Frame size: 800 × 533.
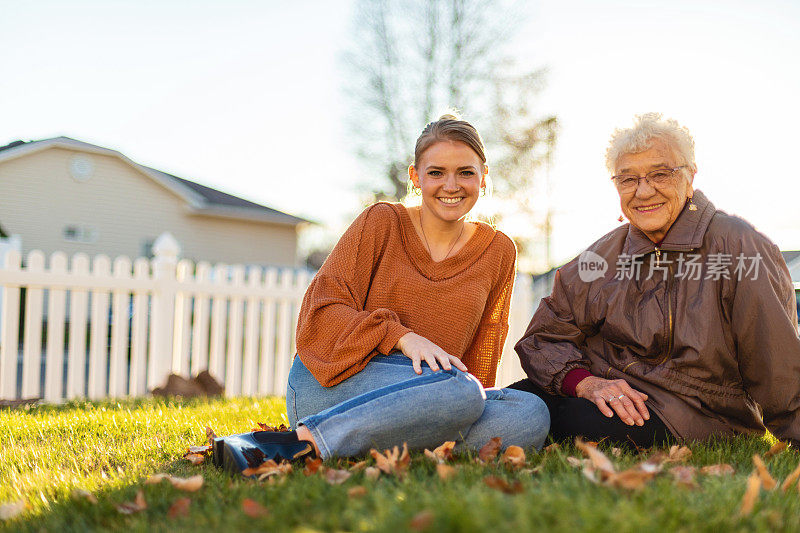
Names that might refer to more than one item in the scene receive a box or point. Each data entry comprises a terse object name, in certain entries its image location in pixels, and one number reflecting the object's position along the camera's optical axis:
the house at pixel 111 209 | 19.86
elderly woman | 2.84
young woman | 2.54
